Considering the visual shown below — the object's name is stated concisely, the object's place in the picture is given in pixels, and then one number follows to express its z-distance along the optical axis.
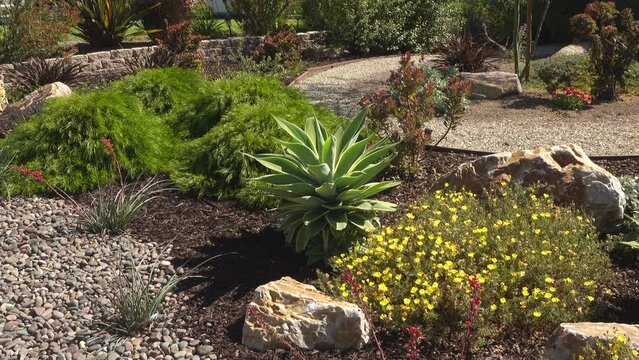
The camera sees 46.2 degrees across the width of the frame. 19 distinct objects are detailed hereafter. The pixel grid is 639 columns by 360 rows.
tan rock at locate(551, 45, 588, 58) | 15.14
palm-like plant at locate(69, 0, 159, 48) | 14.37
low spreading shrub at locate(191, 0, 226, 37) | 17.14
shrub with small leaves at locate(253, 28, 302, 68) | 14.27
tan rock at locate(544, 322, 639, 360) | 3.88
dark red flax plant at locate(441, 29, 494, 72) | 12.48
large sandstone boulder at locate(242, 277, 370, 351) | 4.46
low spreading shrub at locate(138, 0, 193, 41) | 15.79
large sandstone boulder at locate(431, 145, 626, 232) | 5.82
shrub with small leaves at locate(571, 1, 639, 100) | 10.53
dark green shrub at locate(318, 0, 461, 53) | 15.68
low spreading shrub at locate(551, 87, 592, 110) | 10.48
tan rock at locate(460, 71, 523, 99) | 11.28
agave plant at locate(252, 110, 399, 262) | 5.35
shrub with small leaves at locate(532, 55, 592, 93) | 11.53
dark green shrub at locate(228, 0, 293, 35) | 16.06
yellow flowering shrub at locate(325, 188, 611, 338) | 4.54
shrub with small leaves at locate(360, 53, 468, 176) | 6.97
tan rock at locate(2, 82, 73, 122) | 9.41
